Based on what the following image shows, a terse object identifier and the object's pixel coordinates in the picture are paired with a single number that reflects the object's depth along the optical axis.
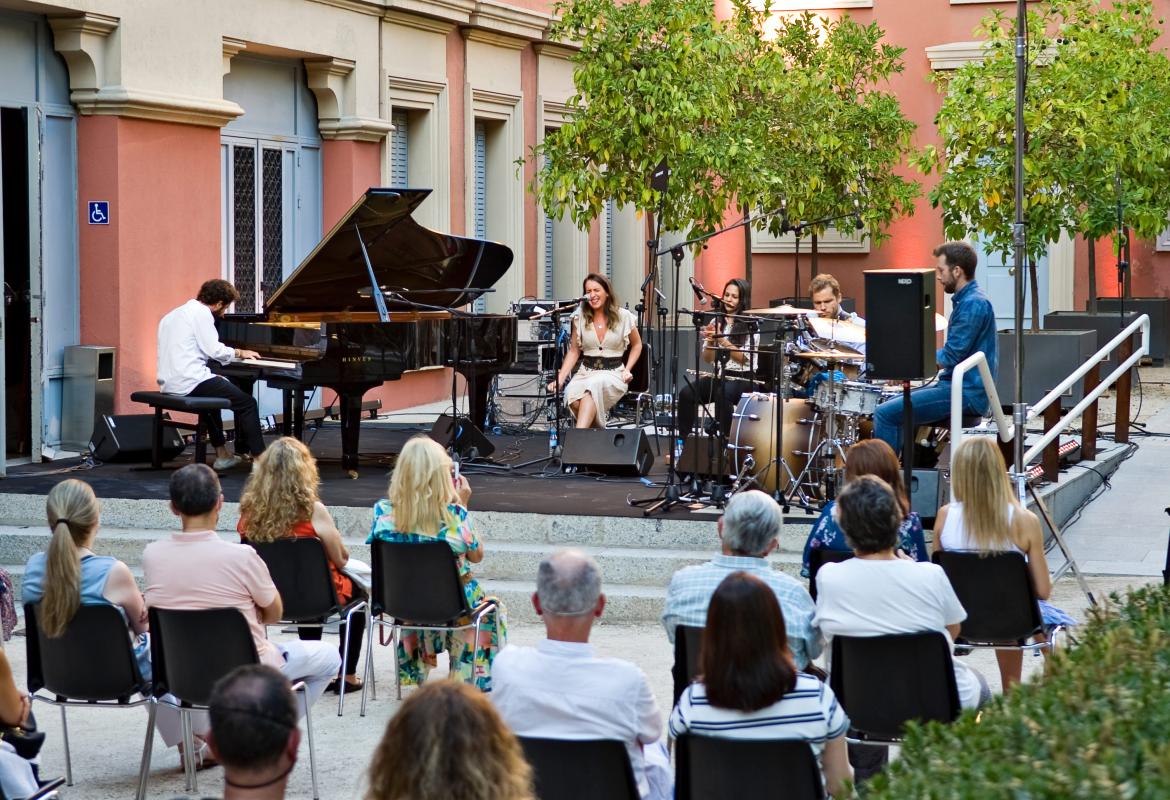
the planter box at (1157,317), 19.97
